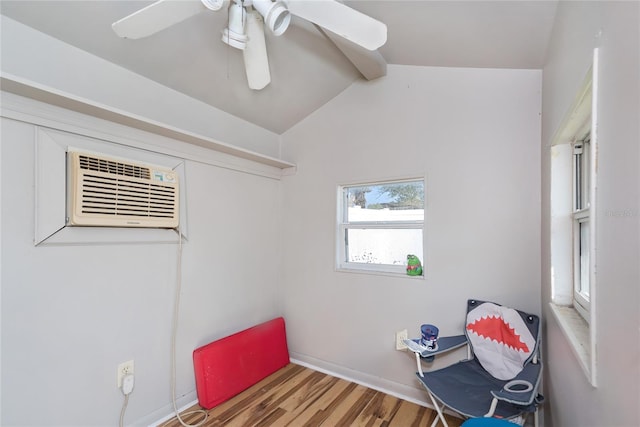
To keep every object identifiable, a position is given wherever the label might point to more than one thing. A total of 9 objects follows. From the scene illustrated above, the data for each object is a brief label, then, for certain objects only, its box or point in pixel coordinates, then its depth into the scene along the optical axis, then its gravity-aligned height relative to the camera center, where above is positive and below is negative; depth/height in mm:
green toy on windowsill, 2301 -397
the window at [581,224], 1361 -40
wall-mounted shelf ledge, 1369 +580
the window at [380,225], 2383 -78
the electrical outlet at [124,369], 1830 -963
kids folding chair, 1559 -900
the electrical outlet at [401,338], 2303 -954
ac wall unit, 1597 +138
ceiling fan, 1215 +890
